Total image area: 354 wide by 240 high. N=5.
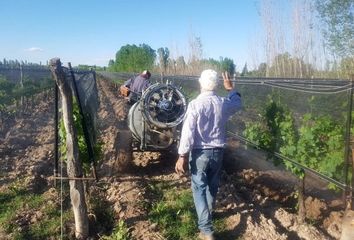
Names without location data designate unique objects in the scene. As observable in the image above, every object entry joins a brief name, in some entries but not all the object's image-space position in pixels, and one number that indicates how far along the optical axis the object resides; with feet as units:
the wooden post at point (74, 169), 15.38
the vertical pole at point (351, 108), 14.51
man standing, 14.78
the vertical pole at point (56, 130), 17.81
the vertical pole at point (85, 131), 17.65
